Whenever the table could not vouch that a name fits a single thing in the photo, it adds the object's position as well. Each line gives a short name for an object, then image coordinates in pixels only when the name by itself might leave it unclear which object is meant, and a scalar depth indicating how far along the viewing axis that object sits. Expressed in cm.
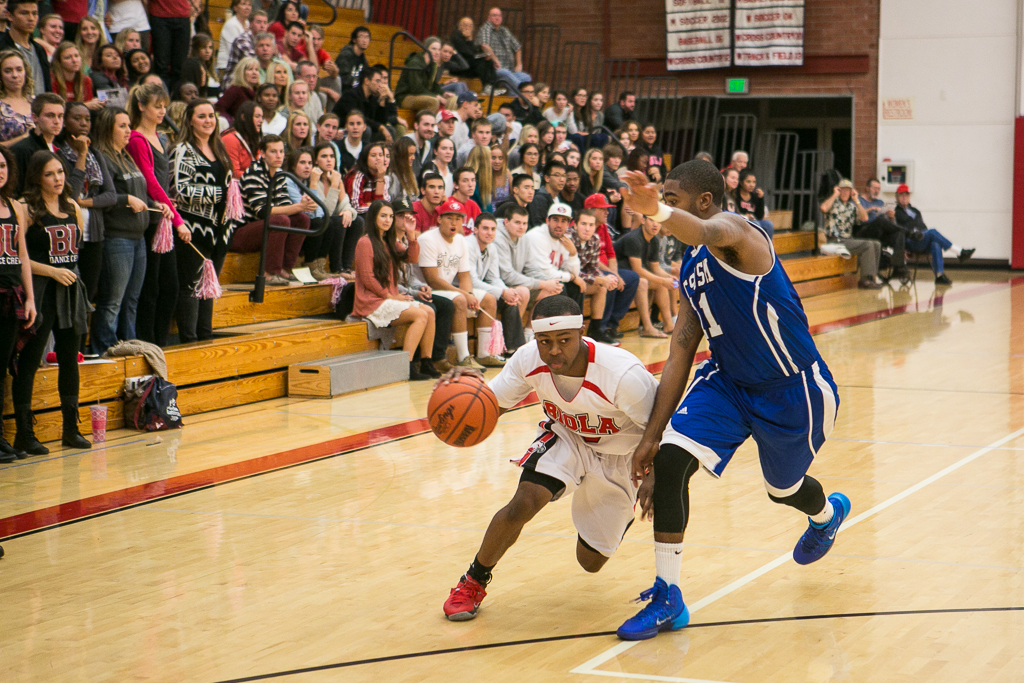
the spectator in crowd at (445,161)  1126
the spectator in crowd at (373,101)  1266
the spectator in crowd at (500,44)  1727
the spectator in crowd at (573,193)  1192
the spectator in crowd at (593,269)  1138
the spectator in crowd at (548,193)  1171
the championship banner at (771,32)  1989
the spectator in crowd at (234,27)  1214
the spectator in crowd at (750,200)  1572
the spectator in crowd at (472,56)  1669
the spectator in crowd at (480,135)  1225
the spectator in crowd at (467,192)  1098
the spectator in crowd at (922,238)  1795
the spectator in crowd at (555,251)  1095
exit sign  2048
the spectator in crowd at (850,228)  1767
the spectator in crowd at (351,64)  1358
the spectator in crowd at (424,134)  1194
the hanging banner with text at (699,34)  2025
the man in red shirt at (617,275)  1170
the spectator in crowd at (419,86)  1421
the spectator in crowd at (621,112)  1733
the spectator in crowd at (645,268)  1236
